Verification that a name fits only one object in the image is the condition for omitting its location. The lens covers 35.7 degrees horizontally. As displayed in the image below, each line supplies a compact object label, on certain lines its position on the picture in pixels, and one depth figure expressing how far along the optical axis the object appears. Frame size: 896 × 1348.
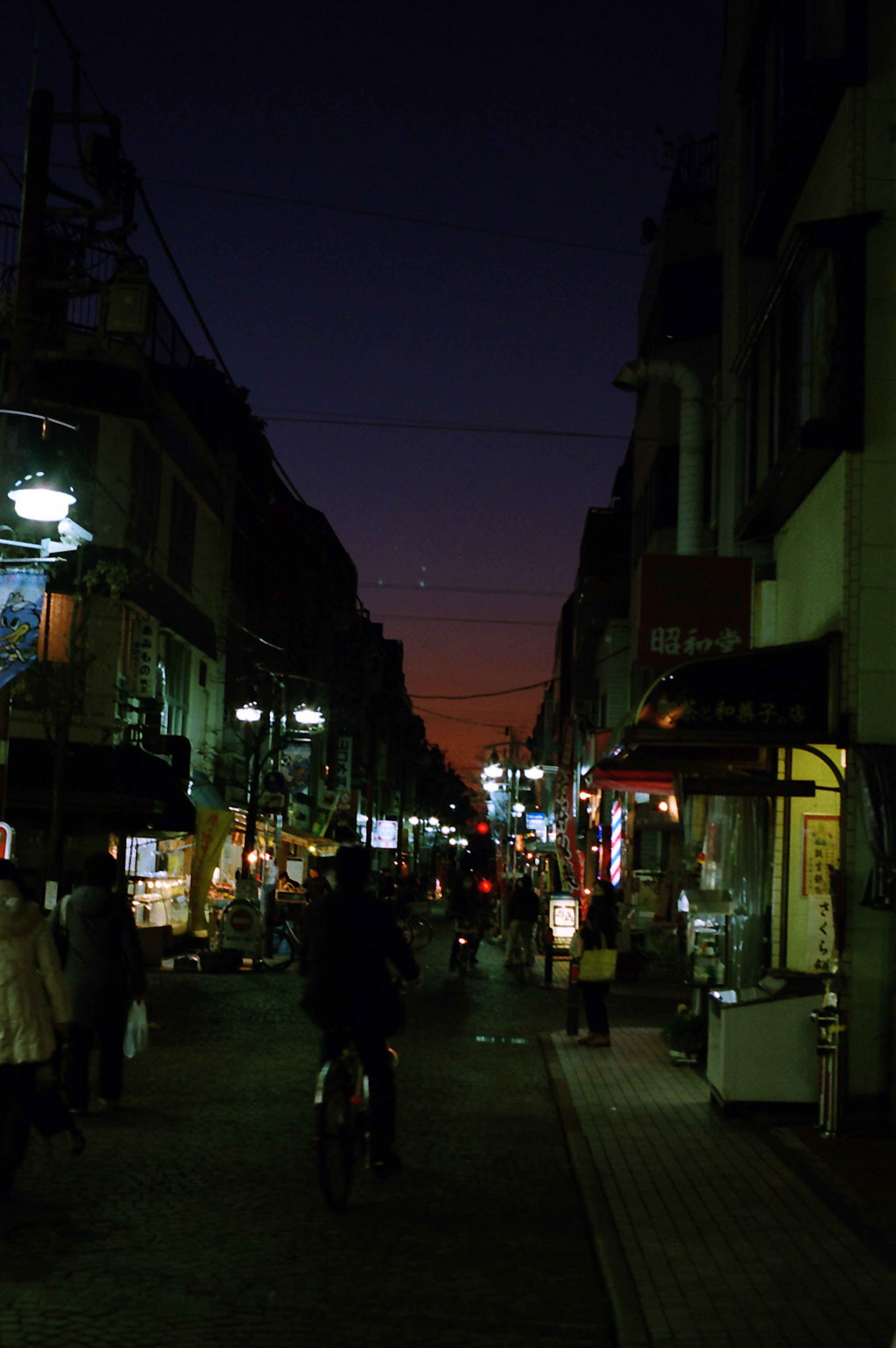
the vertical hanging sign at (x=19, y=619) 14.06
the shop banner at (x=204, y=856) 29.36
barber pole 31.19
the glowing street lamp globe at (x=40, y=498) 13.52
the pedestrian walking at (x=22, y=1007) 7.62
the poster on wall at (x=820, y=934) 12.25
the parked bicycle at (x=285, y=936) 28.16
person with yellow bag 16.03
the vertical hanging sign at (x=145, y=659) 26.84
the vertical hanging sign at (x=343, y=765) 57.62
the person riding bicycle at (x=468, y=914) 26.45
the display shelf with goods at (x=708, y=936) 14.82
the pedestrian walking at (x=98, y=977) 10.76
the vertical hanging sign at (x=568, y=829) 36.44
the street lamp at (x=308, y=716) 33.78
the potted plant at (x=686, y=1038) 14.60
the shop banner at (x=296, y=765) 34.75
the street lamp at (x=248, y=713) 31.94
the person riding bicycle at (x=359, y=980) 8.28
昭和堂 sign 15.66
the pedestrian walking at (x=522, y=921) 26.14
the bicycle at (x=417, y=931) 33.28
